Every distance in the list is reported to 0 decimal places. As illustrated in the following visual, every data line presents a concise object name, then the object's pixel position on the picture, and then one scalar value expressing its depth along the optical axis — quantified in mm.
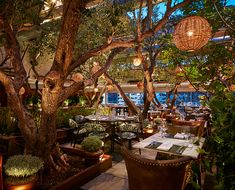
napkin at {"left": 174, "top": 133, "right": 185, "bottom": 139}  3093
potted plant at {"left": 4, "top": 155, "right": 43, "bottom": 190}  2545
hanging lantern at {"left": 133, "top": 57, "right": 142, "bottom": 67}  5417
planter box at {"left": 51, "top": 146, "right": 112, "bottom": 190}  2902
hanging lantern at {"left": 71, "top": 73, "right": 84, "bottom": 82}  6326
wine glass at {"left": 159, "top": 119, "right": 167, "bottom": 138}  3211
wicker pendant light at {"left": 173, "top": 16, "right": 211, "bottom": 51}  2537
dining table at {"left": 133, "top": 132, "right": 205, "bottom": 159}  2369
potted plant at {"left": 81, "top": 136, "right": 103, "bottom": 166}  3662
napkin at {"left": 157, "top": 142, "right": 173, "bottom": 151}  2479
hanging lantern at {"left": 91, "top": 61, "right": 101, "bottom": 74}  6617
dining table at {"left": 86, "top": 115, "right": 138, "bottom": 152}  5379
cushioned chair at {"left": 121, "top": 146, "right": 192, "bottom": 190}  1723
